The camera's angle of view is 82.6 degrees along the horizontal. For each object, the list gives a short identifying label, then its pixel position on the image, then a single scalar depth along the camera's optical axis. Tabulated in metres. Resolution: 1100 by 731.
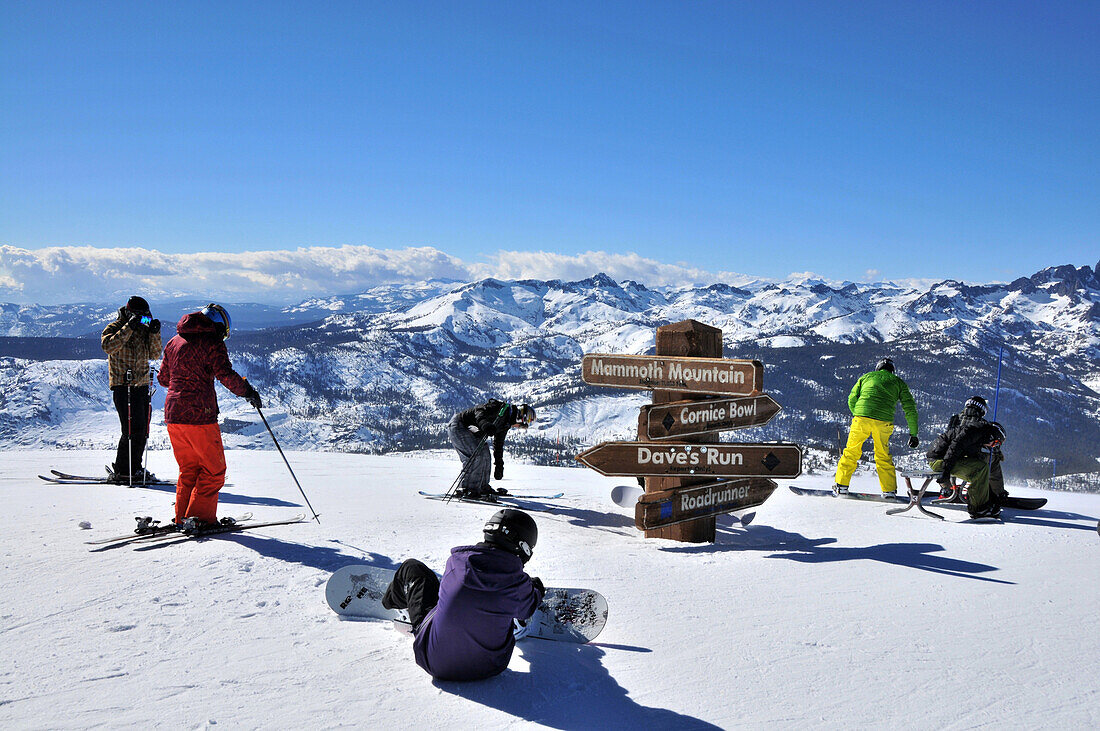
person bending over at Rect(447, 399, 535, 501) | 9.10
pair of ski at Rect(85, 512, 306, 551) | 5.61
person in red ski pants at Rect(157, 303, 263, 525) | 5.97
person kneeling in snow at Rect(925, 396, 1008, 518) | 8.37
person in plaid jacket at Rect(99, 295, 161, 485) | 8.89
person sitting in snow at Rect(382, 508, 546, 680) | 3.41
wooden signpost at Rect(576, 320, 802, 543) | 6.94
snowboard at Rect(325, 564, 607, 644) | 4.23
